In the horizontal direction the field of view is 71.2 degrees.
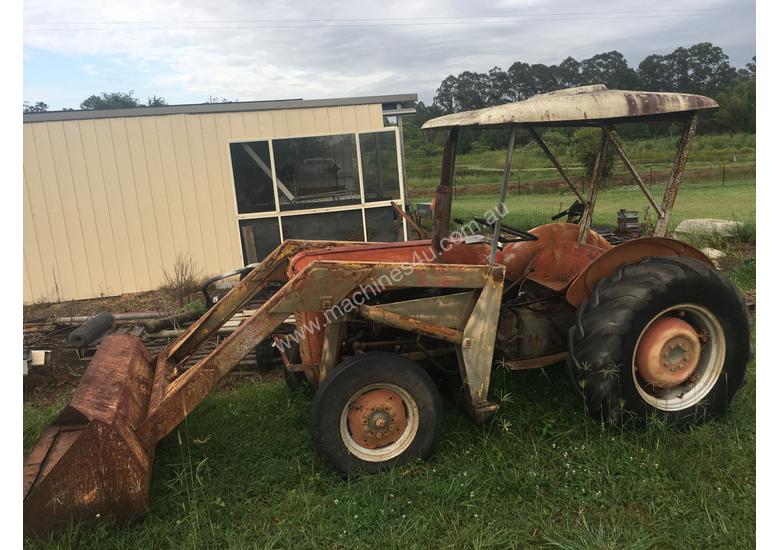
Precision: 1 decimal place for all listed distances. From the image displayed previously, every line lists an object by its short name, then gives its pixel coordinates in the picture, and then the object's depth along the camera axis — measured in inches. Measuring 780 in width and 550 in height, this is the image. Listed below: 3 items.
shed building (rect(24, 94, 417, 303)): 334.6
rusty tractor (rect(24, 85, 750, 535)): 109.0
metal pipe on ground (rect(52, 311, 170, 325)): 245.3
